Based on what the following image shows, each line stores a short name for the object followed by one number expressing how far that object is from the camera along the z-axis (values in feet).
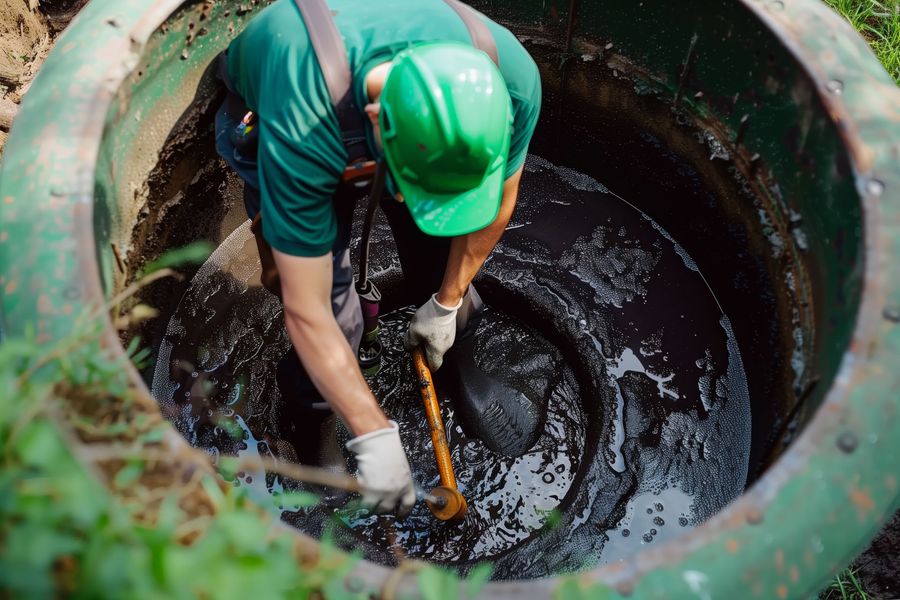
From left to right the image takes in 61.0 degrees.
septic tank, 4.15
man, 4.99
